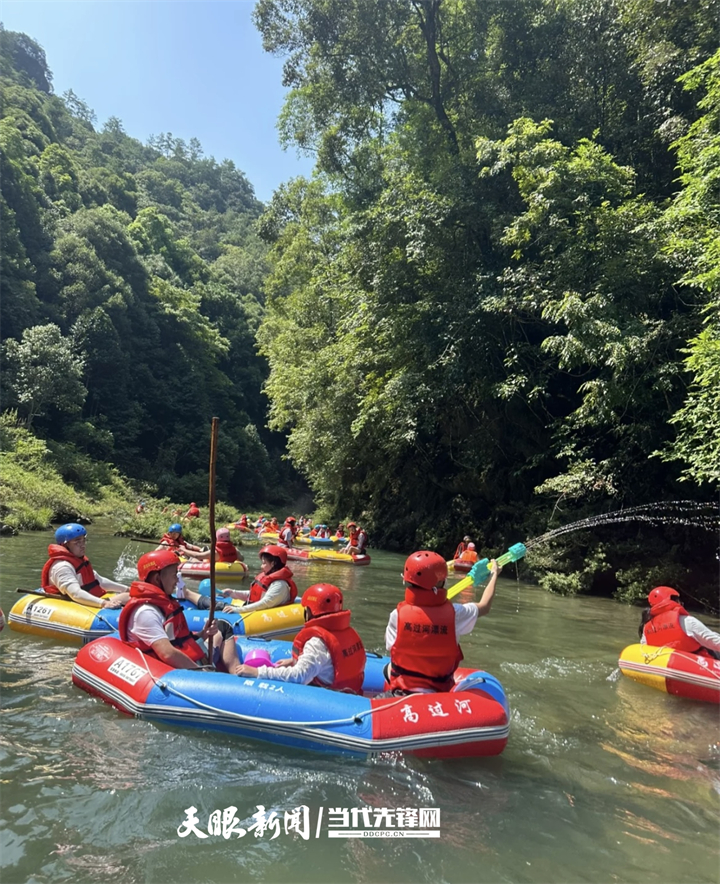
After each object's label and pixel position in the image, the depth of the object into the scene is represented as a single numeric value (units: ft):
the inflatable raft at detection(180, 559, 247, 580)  35.09
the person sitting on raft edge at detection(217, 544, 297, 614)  23.76
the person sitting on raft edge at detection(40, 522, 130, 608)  22.43
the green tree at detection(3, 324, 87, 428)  81.61
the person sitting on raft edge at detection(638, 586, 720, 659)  19.88
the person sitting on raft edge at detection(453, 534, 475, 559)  47.93
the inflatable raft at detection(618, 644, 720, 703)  18.98
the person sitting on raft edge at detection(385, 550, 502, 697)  13.97
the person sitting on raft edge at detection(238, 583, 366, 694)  14.56
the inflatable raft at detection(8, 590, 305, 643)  21.13
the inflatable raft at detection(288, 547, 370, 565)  48.21
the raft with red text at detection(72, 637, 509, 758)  13.17
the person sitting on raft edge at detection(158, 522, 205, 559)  34.76
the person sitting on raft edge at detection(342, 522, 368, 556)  50.16
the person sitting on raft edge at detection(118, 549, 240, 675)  15.76
